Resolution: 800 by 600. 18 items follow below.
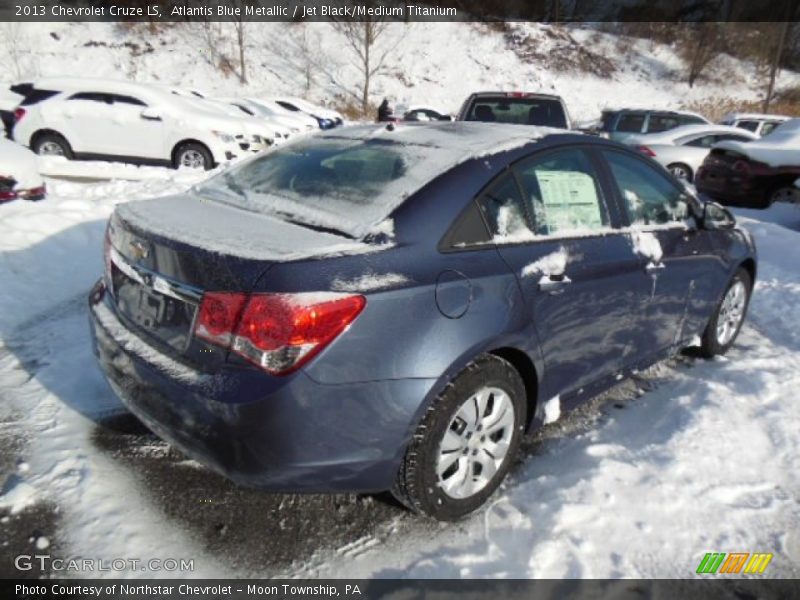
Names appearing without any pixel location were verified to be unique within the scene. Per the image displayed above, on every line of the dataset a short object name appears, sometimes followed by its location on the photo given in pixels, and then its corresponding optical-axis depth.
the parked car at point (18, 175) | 5.95
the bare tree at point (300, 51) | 31.59
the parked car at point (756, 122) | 14.36
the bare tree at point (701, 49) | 35.38
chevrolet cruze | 1.88
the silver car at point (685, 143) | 10.71
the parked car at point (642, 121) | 11.74
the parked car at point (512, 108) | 7.32
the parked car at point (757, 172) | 8.47
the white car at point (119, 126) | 9.84
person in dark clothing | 16.37
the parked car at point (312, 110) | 19.36
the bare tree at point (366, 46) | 28.91
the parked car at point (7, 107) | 10.04
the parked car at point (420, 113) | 19.13
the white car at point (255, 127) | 11.13
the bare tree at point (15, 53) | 26.89
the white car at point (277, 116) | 15.79
